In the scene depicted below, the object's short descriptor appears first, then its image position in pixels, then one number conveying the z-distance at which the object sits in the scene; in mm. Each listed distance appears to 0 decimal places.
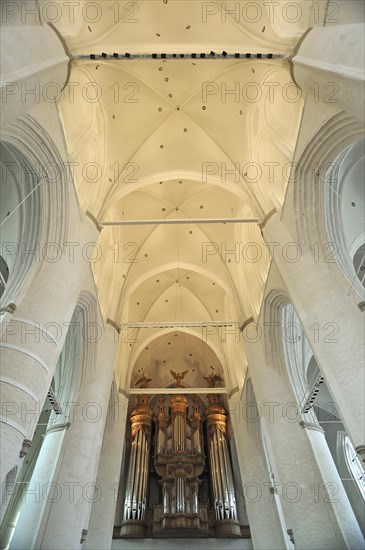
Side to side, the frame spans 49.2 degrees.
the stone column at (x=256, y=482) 12602
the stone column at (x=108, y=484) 12523
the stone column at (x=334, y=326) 6422
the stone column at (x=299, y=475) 8703
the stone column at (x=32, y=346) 6274
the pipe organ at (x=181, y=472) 15180
